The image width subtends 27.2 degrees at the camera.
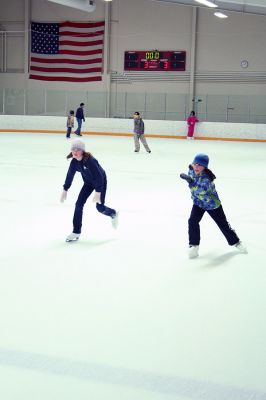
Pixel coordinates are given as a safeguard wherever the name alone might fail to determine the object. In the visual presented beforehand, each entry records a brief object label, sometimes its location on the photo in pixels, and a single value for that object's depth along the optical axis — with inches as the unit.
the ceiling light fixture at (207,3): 632.6
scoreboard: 1058.1
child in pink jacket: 989.3
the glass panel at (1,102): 1130.7
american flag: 1103.0
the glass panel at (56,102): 1131.9
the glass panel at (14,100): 1126.4
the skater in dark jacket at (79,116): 968.9
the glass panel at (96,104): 1113.4
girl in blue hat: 207.4
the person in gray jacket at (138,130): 677.3
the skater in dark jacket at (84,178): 224.6
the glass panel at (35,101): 1129.4
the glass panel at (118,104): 1101.1
